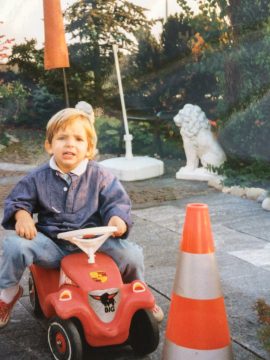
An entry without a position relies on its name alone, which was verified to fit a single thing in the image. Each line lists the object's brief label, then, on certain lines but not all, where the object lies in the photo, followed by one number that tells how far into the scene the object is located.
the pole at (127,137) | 7.90
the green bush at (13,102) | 10.21
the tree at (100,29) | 9.82
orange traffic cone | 2.47
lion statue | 7.34
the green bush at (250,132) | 6.79
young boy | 2.90
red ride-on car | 2.60
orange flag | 7.32
